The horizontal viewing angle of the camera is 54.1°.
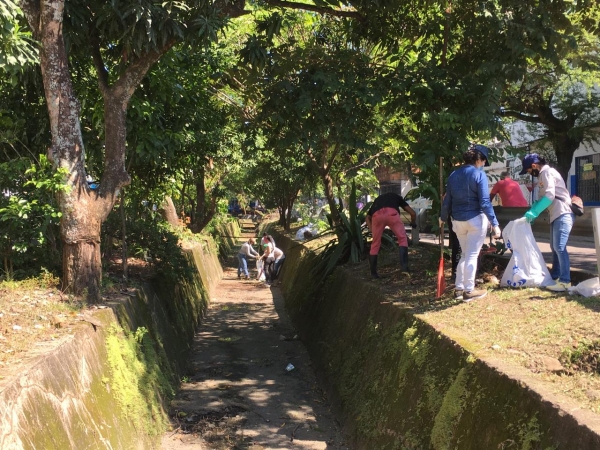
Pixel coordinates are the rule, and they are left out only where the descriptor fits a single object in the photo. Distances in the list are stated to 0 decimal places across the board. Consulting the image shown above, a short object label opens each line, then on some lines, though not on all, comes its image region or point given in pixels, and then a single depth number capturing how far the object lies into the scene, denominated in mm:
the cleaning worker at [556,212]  6375
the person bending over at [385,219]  8742
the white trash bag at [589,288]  5611
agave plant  11031
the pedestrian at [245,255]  21406
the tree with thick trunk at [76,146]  6344
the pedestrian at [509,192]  8594
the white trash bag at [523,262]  6324
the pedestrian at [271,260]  20156
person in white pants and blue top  6180
